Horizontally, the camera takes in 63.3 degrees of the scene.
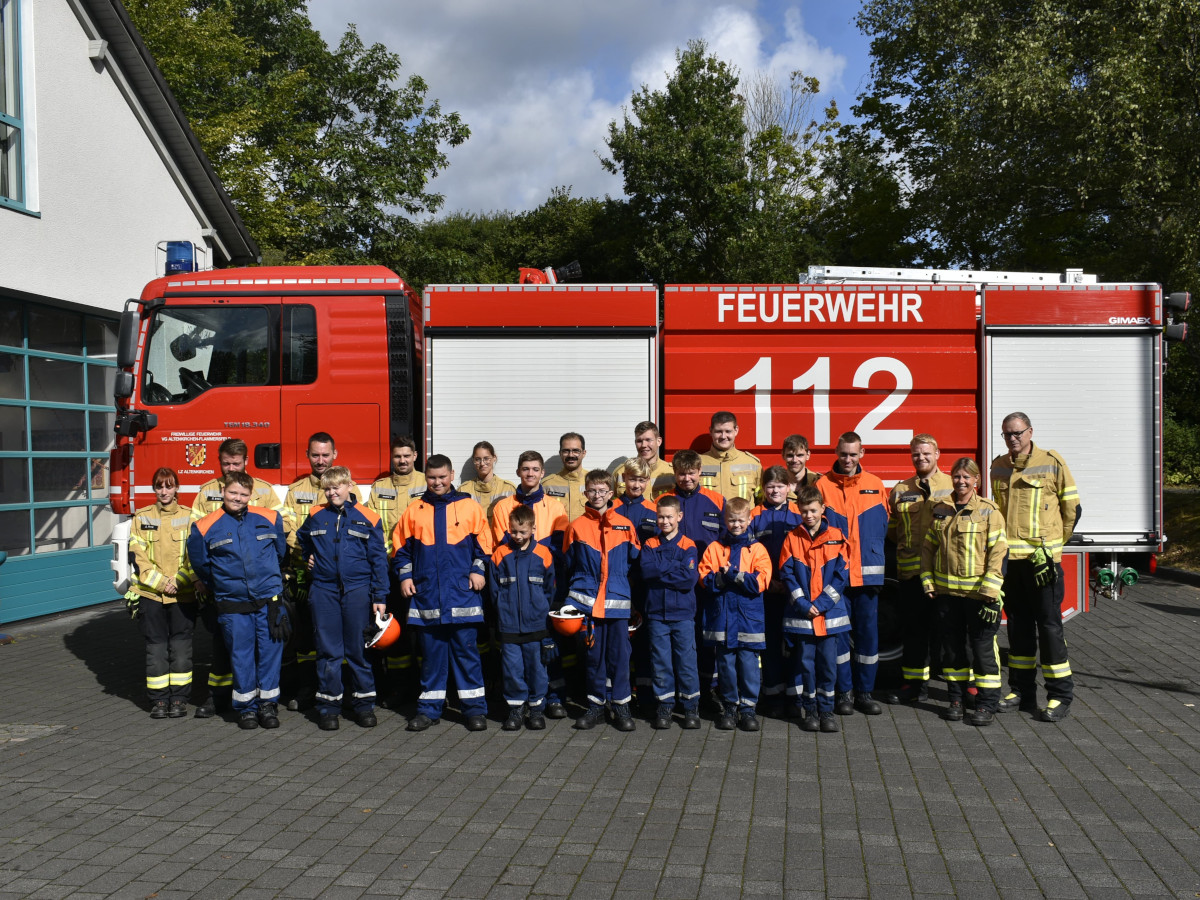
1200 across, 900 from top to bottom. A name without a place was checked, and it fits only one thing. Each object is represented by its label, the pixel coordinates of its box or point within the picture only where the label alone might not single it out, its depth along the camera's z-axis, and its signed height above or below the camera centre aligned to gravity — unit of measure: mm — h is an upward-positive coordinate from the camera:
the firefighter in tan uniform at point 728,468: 7023 -172
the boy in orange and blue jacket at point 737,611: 6219 -1074
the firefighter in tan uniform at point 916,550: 6695 -743
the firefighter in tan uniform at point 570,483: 7082 -274
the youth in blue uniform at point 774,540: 6492 -641
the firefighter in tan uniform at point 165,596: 6723 -1032
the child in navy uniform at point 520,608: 6336 -1054
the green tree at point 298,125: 19438 +7709
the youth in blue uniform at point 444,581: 6281 -874
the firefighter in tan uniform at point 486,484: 7086 -279
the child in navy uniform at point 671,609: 6219 -1054
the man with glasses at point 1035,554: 6441 -740
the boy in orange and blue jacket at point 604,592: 6324 -952
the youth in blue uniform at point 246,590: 6383 -936
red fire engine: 7586 +572
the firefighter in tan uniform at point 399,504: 7094 -417
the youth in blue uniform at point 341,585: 6387 -911
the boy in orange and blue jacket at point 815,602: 6281 -1020
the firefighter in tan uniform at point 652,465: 6973 -146
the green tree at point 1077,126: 11961 +4243
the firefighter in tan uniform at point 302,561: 6934 -807
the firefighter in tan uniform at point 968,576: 6305 -873
